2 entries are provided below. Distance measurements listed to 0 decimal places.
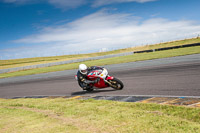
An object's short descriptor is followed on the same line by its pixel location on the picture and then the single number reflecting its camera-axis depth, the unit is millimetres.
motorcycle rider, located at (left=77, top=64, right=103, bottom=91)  9992
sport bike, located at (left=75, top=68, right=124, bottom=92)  9594
